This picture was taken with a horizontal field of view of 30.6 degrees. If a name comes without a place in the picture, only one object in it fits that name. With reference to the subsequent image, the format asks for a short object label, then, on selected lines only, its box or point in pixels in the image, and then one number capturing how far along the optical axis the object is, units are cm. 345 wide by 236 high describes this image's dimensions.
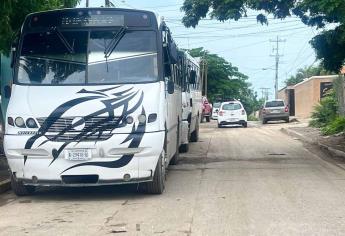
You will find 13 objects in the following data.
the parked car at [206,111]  4434
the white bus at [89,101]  958
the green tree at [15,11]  1147
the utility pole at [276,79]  8740
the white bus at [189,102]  1611
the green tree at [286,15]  1504
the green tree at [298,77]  9920
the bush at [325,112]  3014
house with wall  4506
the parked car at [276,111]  4009
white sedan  3566
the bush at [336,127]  2430
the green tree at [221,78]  6431
